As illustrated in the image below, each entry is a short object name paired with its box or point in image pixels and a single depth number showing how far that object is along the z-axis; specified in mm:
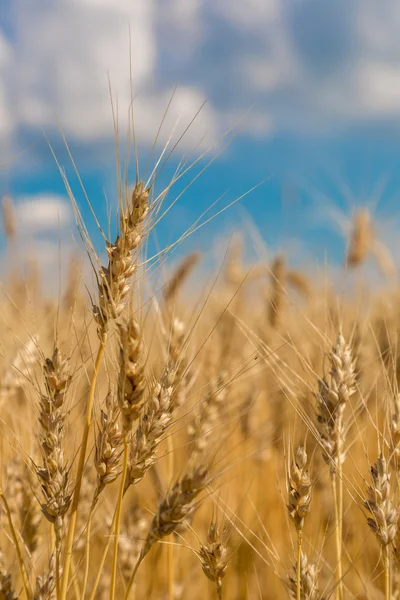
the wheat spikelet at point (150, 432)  922
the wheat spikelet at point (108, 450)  920
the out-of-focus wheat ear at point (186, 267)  1578
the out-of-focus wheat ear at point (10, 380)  1146
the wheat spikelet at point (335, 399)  989
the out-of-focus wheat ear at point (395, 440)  961
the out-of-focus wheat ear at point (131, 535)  1095
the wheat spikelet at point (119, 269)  927
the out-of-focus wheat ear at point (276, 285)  1694
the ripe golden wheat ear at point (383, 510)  932
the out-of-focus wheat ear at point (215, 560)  948
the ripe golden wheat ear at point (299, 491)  947
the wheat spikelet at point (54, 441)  914
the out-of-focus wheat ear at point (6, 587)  949
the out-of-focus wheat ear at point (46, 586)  928
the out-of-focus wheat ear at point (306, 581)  961
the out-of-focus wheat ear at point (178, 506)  914
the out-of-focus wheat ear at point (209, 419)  1101
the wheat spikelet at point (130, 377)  906
